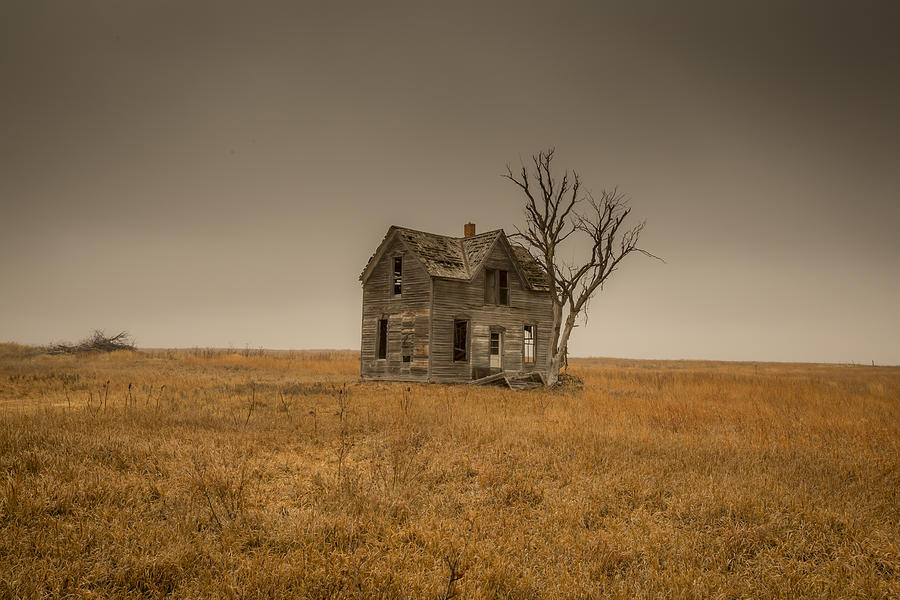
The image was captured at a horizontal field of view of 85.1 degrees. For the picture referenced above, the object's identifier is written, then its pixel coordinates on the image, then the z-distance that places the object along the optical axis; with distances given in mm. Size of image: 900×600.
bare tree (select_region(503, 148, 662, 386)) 22750
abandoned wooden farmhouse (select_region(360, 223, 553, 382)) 21922
